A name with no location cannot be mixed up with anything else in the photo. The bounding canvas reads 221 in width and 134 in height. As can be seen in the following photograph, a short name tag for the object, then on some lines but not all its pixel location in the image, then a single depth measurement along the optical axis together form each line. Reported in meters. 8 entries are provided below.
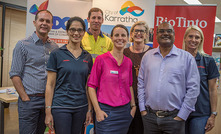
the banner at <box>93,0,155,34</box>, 3.74
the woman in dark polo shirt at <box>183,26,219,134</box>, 2.03
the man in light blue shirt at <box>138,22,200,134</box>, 1.78
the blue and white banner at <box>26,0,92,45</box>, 3.58
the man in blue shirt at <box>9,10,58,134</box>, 2.05
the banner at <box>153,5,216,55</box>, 3.68
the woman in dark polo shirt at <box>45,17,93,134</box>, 1.81
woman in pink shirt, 1.83
